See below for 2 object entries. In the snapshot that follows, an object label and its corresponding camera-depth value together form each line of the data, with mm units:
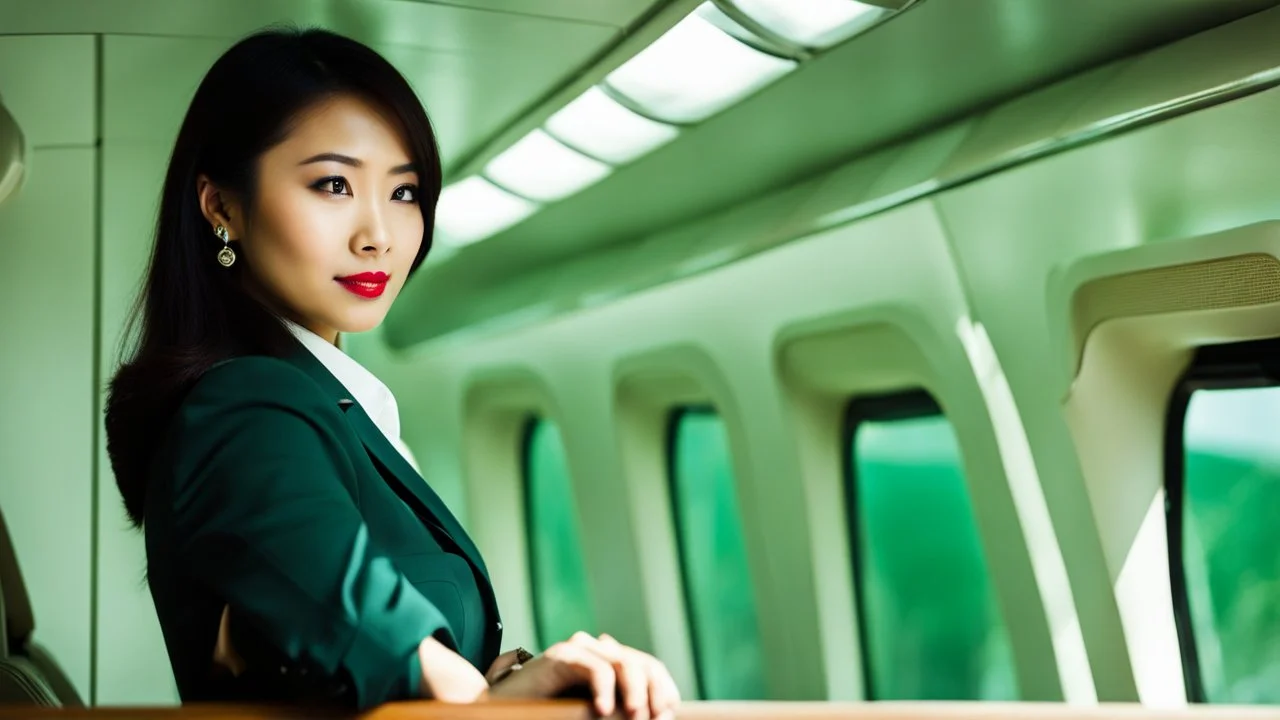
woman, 1283
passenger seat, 3672
